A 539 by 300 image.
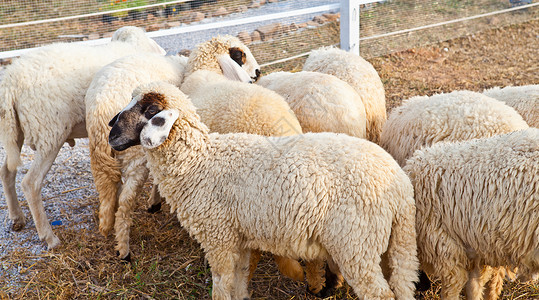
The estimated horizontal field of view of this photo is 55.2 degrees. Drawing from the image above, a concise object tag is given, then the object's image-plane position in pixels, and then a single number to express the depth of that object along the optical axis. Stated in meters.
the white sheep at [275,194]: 2.61
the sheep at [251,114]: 3.40
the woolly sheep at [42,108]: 3.90
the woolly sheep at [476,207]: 2.54
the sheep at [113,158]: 3.65
